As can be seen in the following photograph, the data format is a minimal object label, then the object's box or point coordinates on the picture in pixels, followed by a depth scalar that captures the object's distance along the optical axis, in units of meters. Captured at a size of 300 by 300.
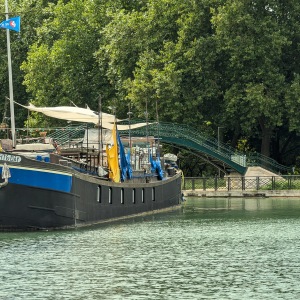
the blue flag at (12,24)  56.44
